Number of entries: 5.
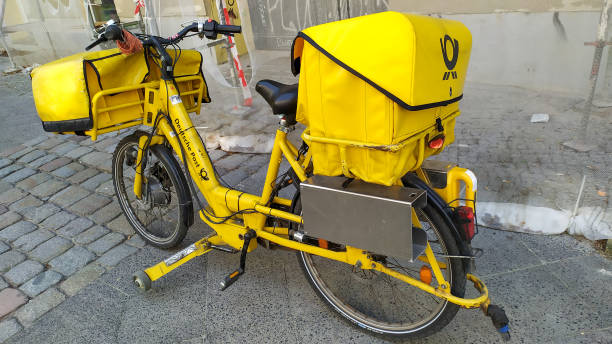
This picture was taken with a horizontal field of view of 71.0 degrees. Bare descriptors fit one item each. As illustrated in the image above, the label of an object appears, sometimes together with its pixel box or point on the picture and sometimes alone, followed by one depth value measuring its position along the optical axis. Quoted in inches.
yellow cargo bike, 69.6
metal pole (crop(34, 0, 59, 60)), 390.9
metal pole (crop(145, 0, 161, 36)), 249.7
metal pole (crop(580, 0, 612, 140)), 141.6
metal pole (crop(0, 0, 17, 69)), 369.4
